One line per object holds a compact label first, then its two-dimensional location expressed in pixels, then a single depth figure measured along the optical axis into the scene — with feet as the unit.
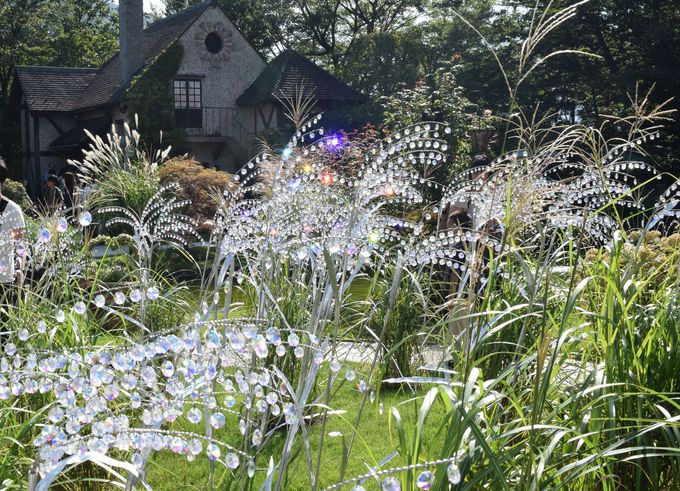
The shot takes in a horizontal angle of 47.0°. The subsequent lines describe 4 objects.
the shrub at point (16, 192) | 53.75
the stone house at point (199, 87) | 81.71
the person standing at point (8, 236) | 10.04
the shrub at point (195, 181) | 40.11
